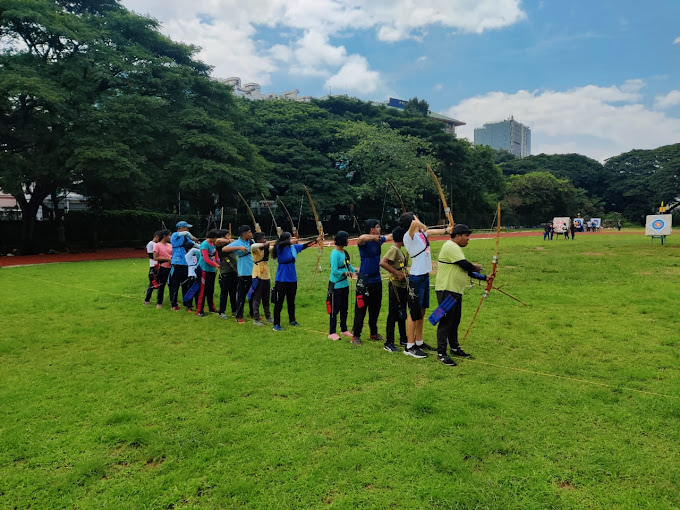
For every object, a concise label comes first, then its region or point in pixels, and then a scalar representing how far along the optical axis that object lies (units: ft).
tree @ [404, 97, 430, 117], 231.30
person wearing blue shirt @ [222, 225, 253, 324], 25.98
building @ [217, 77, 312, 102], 243.46
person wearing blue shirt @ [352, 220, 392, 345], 20.92
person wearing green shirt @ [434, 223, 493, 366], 18.81
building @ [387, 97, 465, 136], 304.91
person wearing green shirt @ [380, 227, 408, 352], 20.25
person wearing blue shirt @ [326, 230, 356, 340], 22.43
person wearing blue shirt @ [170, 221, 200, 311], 29.73
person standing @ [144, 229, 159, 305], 32.64
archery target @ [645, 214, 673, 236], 76.99
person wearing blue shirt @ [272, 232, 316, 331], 24.09
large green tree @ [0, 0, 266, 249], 65.51
